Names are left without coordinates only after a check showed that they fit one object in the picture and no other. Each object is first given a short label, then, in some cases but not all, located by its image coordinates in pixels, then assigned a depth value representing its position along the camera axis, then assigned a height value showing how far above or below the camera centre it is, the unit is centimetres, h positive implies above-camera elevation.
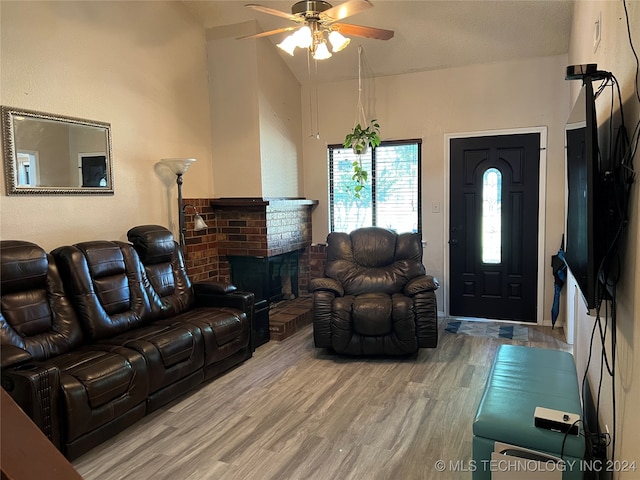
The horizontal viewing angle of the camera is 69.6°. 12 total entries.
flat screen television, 154 -2
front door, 462 -27
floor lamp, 401 +24
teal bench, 184 -92
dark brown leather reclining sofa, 231 -82
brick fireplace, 455 -37
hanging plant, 479 +67
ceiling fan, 279 +116
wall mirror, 298 +39
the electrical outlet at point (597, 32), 226 +84
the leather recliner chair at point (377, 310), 372 -88
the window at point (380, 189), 510 +15
